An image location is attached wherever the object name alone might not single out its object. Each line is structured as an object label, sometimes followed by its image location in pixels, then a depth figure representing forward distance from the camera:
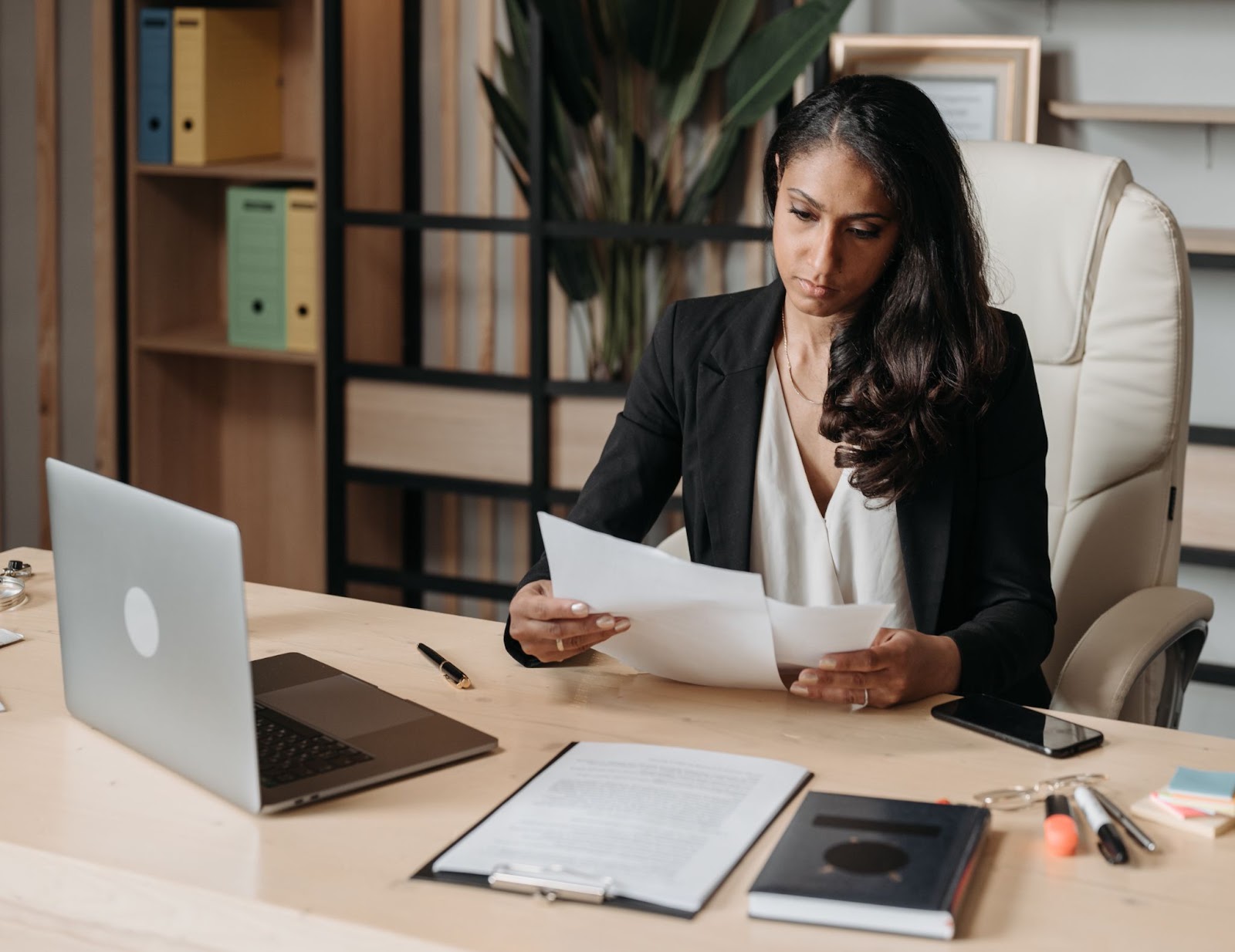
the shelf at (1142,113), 2.56
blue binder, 3.13
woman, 1.56
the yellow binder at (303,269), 3.11
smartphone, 1.25
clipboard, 0.97
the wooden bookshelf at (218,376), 3.26
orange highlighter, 1.05
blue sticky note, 1.13
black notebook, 0.94
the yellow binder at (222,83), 3.12
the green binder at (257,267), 3.15
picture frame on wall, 2.68
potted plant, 2.78
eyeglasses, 1.14
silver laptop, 1.08
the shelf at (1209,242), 2.53
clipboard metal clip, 0.98
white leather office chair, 1.83
